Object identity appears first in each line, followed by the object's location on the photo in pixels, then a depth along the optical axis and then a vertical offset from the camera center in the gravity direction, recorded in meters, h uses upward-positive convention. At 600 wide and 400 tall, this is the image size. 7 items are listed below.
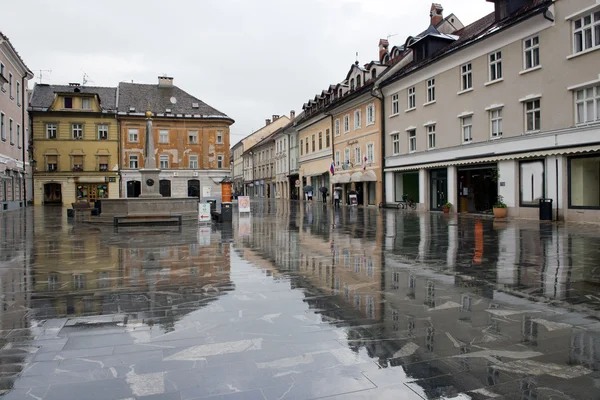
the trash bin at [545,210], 19.83 -0.51
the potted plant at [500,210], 22.39 -0.54
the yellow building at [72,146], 51.66 +6.77
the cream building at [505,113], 18.89 +4.36
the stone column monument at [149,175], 22.38 +1.40
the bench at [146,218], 18.36 -0.59
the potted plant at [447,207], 26.78 -0.43
